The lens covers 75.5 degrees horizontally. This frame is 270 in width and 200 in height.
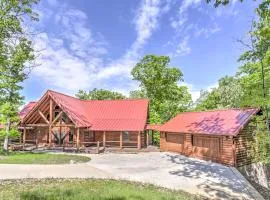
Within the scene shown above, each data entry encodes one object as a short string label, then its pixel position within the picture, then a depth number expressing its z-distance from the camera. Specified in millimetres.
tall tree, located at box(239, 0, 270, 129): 11636
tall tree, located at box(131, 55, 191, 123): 31607
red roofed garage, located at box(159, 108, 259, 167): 13703
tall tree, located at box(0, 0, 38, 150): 8063
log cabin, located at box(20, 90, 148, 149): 20094
